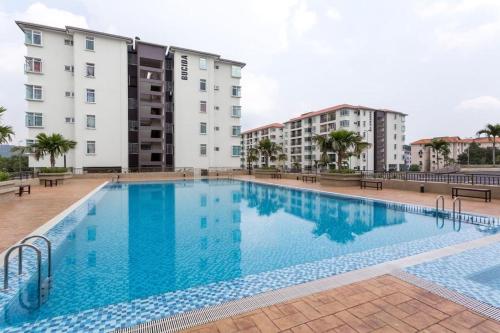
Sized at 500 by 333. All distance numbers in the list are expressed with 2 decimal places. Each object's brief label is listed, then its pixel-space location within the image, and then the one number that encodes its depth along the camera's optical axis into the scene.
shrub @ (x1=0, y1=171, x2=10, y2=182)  14.00
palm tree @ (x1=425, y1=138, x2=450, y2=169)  42.28
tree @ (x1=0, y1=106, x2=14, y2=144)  12.91
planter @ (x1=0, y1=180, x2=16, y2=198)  12.77
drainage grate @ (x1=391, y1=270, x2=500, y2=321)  3.52
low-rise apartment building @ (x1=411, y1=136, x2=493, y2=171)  80.03
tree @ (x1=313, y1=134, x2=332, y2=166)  22.05
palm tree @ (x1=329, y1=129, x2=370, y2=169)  20.84
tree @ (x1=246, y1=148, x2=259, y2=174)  37.41
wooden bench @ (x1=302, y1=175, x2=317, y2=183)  25.31
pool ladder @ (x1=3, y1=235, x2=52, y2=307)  4.32
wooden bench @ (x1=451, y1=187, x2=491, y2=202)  12.93
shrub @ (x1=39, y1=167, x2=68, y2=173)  22.67
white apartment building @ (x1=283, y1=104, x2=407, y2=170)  59.08
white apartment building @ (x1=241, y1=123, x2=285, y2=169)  82.75
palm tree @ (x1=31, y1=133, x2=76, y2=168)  22.52
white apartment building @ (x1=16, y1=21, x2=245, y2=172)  30.84
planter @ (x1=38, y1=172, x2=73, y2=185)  21.82
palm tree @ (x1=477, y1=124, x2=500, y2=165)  35.25
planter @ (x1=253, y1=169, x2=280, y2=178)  31.97
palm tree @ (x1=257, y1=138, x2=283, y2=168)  34.56
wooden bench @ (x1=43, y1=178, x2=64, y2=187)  21.36
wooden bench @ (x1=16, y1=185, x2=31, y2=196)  15.14
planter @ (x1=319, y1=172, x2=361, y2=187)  20.36
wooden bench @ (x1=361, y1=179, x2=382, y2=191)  18.74
